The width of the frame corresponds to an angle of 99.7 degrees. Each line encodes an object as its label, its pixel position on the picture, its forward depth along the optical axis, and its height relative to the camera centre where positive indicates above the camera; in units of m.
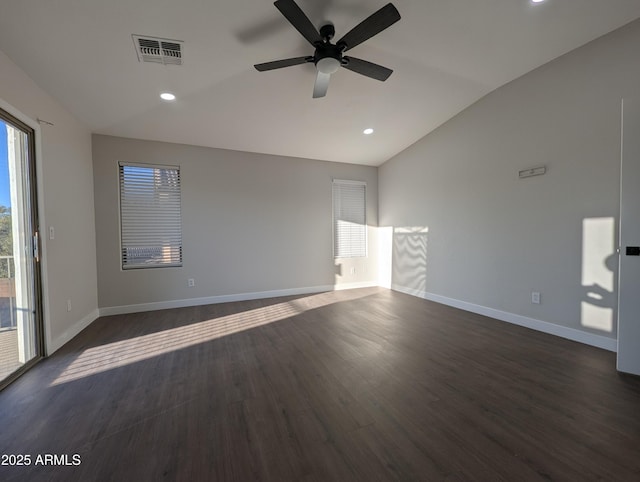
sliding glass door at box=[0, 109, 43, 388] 2.23 -0.15
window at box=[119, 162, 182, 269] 4.11 +0.31
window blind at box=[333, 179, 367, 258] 5.61 +0.29
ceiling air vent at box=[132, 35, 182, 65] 2.35 +1.69
